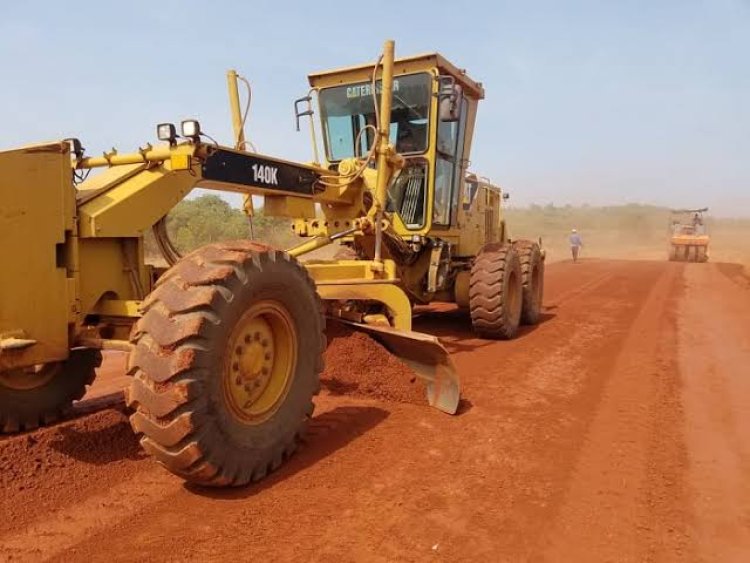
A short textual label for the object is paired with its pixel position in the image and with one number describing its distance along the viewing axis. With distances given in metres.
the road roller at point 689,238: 31.12
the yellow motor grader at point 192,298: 3.01
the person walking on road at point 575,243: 28.09
